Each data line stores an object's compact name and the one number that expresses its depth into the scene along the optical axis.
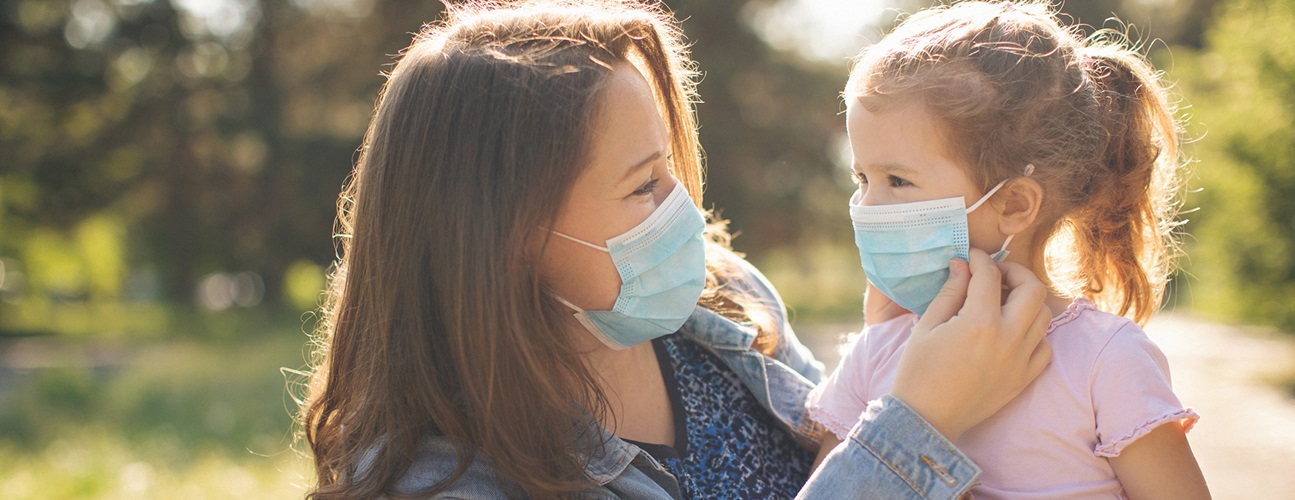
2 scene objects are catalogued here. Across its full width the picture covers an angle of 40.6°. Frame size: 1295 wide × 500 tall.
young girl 1.02
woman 1.00
